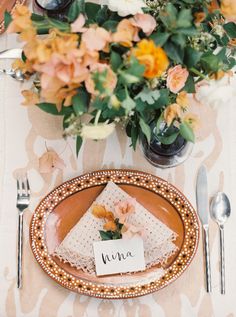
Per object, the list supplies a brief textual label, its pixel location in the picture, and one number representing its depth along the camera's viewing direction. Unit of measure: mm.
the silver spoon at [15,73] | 1092
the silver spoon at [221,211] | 1063
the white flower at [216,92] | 774
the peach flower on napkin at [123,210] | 1017
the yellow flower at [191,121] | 834
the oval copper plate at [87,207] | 1035
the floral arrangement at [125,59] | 676
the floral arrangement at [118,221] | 1019
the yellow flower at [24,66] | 756
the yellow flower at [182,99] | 847
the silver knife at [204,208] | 1058
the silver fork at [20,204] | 1054
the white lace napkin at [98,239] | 1044
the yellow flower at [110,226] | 1024
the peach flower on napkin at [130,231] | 1012
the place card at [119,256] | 1034
